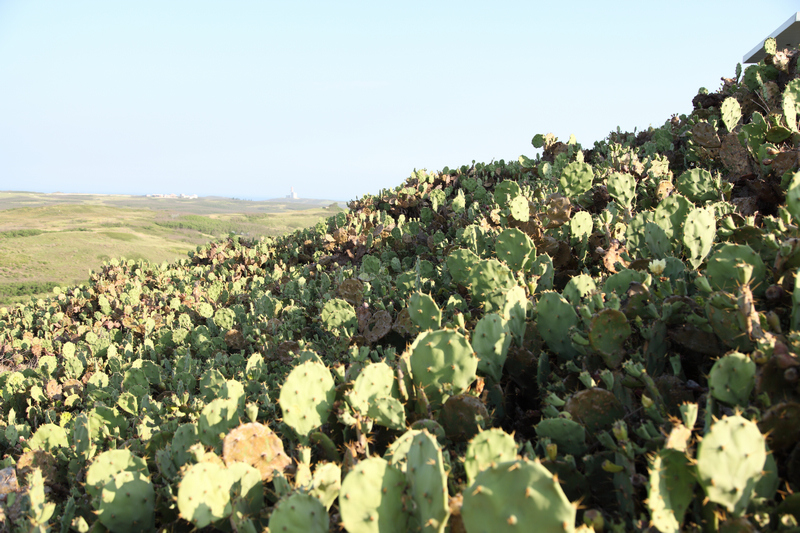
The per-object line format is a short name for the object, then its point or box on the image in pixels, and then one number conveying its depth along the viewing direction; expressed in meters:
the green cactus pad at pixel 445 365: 2.24
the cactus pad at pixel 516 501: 1.22
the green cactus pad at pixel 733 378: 1.65
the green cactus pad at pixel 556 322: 2.49
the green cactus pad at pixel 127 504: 1.98
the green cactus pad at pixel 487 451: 1.60
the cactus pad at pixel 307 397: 2.22
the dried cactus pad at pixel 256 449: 2.08
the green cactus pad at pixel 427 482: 1.43
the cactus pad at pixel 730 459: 1.35
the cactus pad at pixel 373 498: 1.53
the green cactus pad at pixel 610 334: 2.12
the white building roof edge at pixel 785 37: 8.81
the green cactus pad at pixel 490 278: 3.09
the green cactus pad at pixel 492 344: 2.37
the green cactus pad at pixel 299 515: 1.57
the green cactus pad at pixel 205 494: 1.79
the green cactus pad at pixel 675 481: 1.44
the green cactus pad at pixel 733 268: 2.19
